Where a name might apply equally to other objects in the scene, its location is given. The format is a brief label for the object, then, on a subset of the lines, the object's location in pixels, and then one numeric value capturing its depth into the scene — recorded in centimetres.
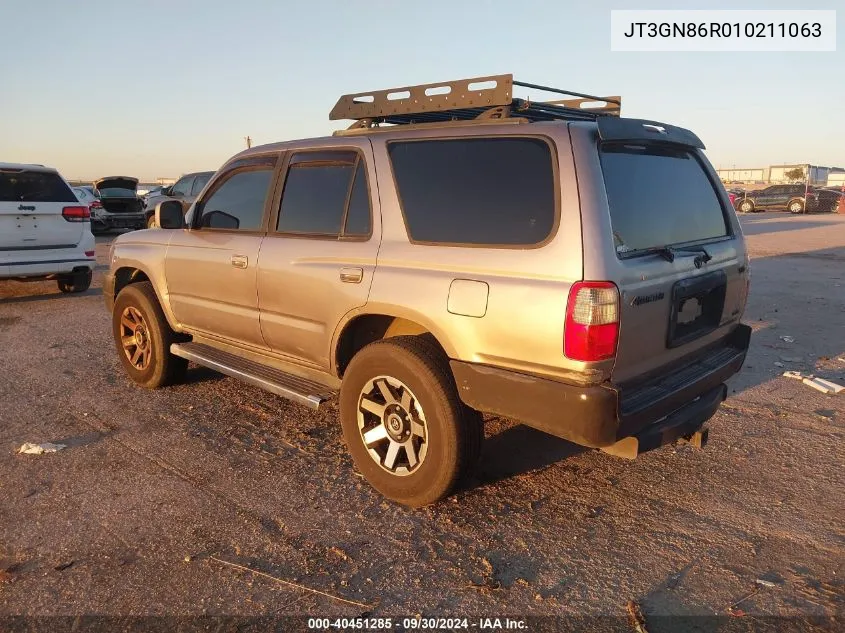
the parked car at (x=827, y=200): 3328
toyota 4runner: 271
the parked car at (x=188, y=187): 1633
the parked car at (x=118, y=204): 1816
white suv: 833
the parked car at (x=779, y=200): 3319
